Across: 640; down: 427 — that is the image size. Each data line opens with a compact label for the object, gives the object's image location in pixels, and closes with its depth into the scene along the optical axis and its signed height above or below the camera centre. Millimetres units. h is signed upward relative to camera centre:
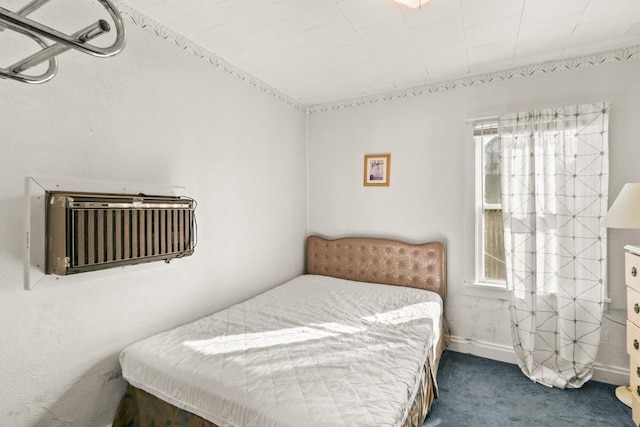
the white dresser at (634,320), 1827 -683
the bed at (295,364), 1248 -766
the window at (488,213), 2697 -22
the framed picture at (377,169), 3102 +427
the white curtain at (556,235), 2246 -189
